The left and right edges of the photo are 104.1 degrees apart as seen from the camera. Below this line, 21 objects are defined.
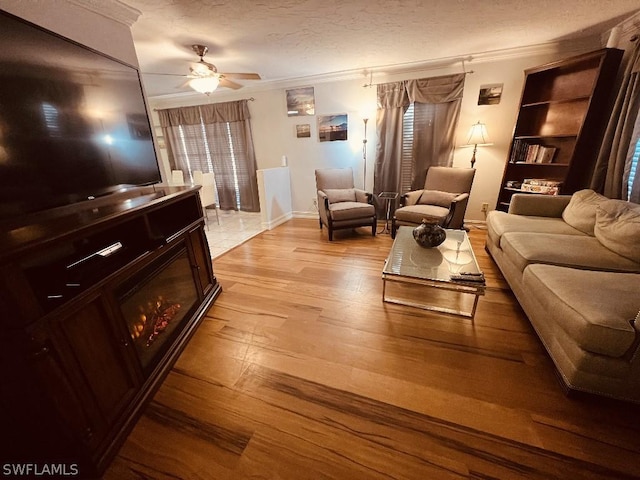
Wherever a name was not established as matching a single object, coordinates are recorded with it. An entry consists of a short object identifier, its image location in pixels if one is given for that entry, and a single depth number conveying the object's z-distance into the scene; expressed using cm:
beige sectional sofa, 111
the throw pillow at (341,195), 368
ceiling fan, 249
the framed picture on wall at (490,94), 319
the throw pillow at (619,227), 161
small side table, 369
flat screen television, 98
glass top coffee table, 175
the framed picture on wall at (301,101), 397
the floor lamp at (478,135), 318
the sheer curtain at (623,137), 215
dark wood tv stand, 82
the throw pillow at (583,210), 208
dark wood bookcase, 245
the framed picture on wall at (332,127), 394
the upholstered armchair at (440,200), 300
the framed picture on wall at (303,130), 416
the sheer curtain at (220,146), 449
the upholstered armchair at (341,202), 333
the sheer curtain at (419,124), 334
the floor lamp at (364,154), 381
